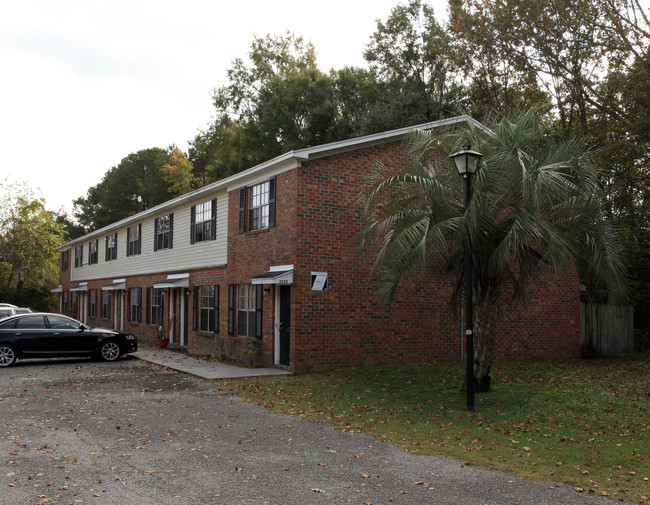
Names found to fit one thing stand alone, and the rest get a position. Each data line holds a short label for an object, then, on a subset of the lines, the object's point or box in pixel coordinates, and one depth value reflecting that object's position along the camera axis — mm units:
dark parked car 16453
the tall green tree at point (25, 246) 41031
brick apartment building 14609
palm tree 10086
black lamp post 9719
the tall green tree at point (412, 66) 31375
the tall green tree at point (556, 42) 21234
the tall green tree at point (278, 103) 34719
